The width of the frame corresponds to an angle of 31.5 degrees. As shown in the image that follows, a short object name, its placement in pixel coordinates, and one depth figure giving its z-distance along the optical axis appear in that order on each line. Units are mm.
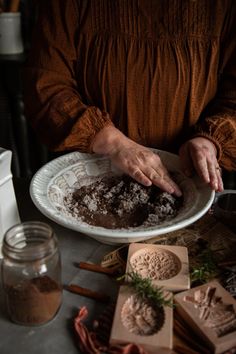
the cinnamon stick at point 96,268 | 689
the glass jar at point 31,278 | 576
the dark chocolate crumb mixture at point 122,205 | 767
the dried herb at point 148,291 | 595
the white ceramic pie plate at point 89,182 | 683
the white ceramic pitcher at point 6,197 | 700
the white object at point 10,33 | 1559
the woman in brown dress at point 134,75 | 874
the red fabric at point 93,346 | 533
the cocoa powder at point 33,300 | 578
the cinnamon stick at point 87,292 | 636
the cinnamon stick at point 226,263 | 685
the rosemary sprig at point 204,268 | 663
